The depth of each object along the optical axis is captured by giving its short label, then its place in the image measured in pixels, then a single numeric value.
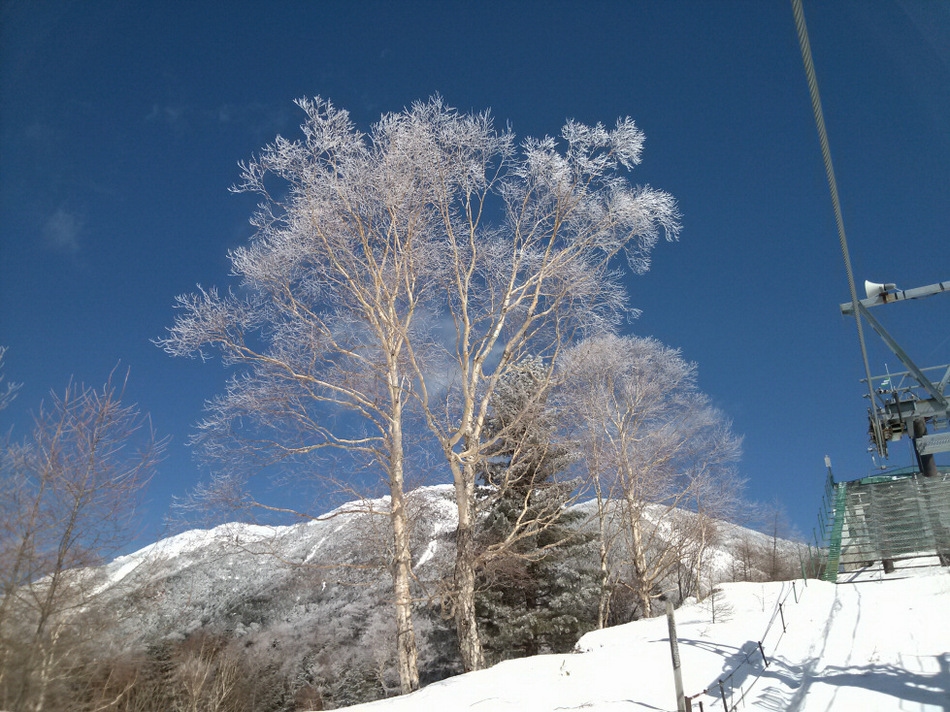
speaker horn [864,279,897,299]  12.98
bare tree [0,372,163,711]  5.52
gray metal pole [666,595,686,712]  7.79
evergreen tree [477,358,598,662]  20.01
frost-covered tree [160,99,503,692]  13.55
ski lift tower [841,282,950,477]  17.75
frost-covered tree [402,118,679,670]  13.76
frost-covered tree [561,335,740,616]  22.58
